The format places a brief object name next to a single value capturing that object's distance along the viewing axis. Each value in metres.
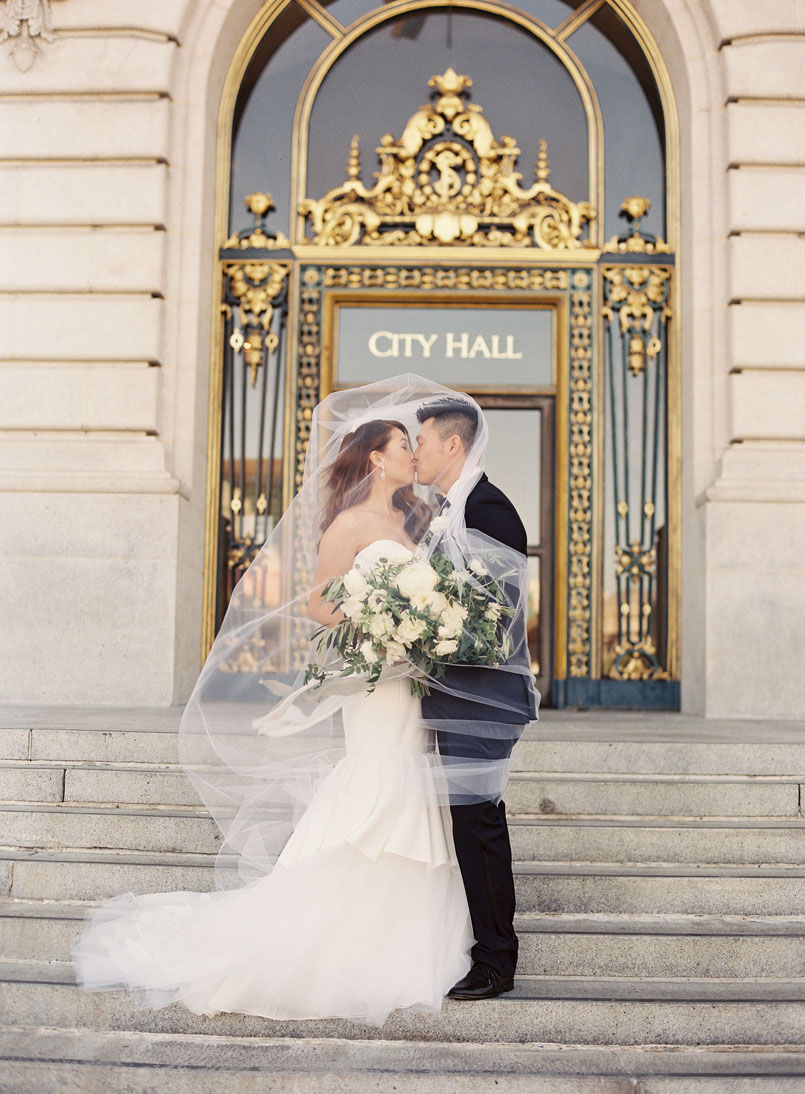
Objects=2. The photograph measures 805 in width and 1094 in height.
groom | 3.89
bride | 3.81
